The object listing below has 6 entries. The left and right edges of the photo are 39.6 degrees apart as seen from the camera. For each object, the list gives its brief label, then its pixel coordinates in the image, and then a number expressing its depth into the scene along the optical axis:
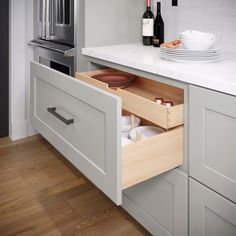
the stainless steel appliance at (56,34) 1.81
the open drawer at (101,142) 1.00
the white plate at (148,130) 1.40
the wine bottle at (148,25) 1.81
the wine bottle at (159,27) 1.84
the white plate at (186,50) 1.30
